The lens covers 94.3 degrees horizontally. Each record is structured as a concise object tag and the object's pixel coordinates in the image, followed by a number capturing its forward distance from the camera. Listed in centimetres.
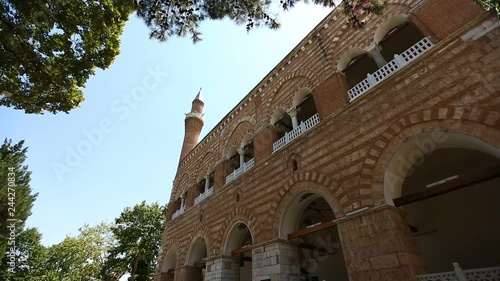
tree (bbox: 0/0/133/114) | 644
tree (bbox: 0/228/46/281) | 2142
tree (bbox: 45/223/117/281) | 2822
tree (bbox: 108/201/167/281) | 2241
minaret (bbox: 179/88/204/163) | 2001
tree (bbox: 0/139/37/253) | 1754
